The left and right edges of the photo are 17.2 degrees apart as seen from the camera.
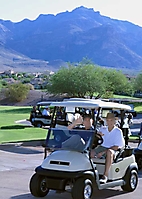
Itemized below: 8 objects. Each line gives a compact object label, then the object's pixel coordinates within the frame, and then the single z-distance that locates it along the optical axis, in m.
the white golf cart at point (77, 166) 7.59
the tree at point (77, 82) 62.12
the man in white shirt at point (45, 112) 29.30
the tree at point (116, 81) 73.44
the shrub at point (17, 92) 78.69
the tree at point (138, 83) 73.50
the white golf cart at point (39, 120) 29.11
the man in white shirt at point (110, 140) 8.36
